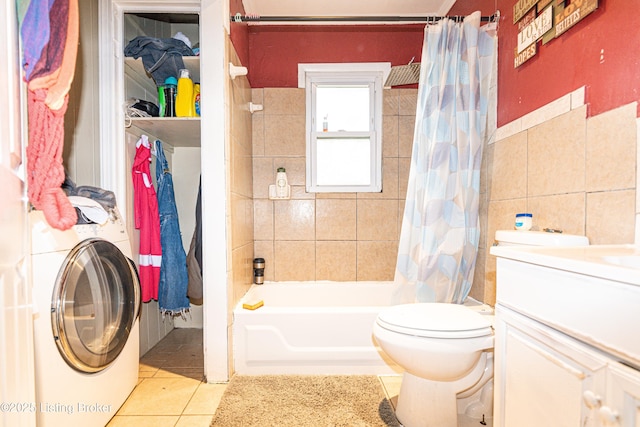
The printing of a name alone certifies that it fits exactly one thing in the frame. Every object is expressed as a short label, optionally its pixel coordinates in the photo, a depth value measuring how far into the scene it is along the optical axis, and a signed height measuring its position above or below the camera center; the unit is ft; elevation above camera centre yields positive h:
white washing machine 3.45 -1.41
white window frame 8.35 +2.64
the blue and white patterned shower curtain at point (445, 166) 5.65 +0.71
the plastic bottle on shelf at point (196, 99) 6.31 +2.12
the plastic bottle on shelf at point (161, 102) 6.40 +2.09
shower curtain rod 5.81 +3.42
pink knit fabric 2.85 +0.40
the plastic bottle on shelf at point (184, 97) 6.23 +2.12
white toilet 3.94 -1.81
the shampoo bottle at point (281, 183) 8.10 +0.60
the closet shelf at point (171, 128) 6.23 +1.65
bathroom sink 2.59 -0.44
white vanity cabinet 1.88 -0.97
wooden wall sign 4.03 +2.56
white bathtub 6.01 -2.52
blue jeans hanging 6.93 -1.01
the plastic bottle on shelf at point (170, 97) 6.34 +2.16
